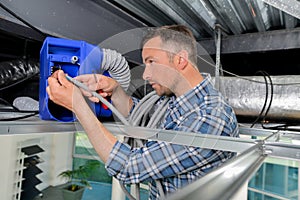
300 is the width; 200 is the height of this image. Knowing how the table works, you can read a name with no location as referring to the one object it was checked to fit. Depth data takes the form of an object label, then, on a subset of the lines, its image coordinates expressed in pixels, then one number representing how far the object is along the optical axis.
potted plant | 2.09
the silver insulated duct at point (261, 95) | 1.08
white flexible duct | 0.79
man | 0.64
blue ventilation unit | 0.70
